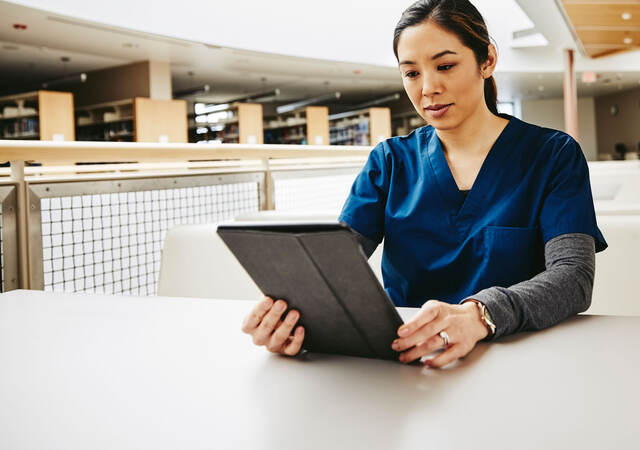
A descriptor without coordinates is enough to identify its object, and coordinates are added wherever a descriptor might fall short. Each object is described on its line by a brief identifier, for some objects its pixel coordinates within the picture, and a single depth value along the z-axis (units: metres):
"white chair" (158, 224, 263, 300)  1.80
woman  1.03
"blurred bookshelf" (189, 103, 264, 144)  12.01
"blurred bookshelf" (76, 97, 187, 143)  10.09
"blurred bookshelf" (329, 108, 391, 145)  13.89
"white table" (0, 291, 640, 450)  0.50
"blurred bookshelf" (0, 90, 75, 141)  9.38
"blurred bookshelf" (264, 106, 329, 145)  13.04
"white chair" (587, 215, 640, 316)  1.46
